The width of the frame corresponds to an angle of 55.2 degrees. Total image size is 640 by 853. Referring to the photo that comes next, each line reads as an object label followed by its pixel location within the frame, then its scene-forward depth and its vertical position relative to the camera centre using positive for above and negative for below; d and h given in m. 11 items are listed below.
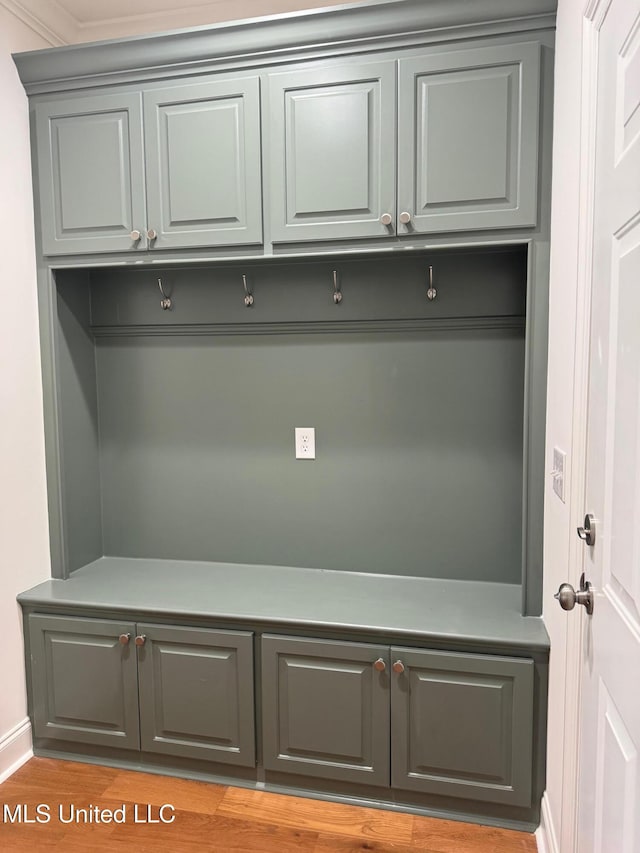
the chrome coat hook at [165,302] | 2.49 +0.32
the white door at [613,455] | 1.02 -0.14
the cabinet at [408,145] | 1.87 +0.74
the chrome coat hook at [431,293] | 2.24 +0.31
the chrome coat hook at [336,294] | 2.34 +0.33
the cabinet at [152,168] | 2.08 +0.75
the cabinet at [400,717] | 1.89 -1.08
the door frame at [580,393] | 1.35 -0.04
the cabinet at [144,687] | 2.10 -1.08
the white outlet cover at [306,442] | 2.45 -0.25
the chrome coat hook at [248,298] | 2.41 +0.32
